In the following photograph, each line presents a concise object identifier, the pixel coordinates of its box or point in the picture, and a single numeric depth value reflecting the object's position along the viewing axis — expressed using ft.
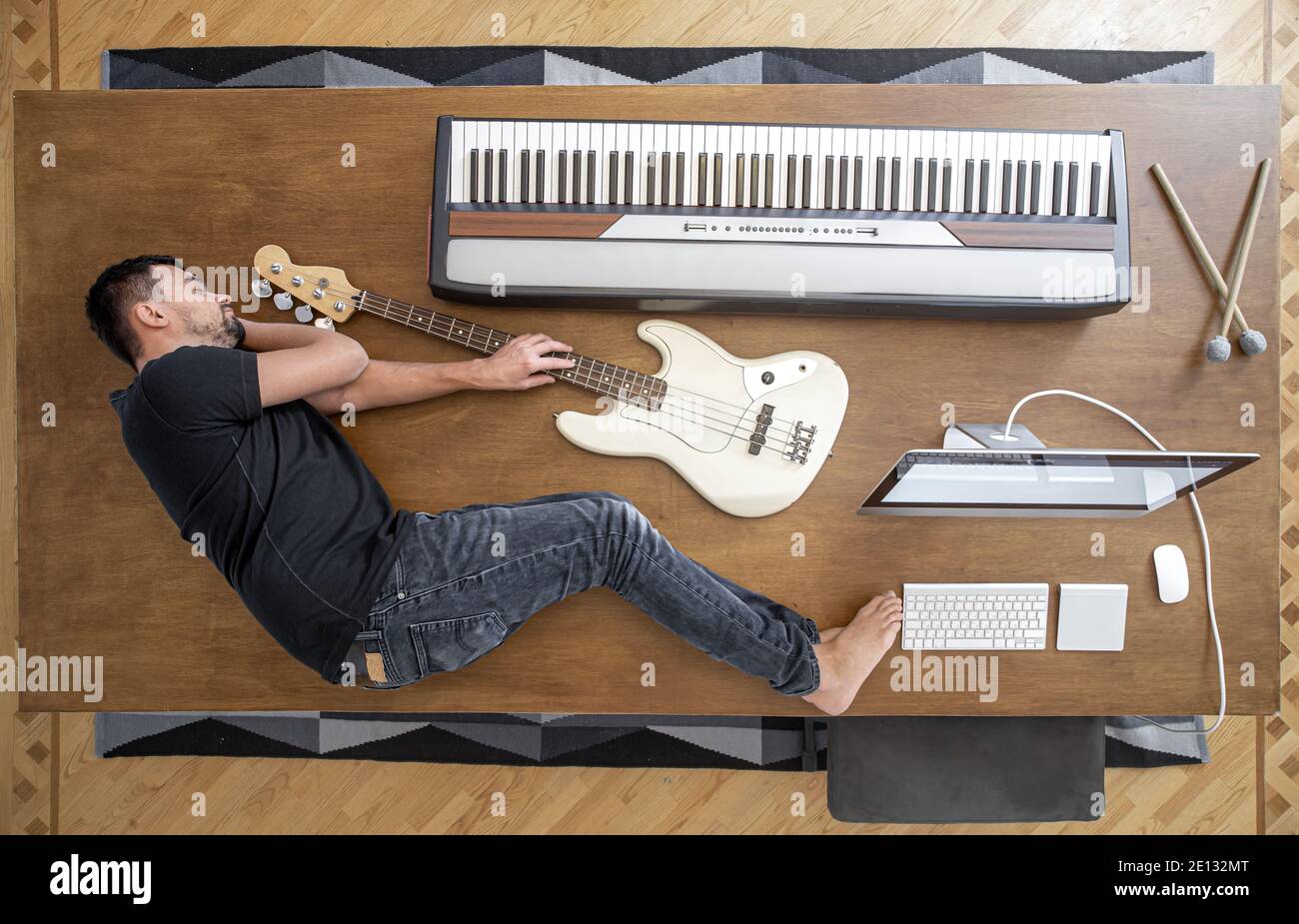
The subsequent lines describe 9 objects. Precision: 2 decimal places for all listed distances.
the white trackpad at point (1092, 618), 4.23
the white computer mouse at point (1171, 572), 4.23
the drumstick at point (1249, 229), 4.19
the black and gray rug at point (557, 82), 6.06
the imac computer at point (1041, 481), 3.05
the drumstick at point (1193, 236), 4.23
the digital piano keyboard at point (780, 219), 4.07
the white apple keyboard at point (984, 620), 4.23
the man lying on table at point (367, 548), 3.98
